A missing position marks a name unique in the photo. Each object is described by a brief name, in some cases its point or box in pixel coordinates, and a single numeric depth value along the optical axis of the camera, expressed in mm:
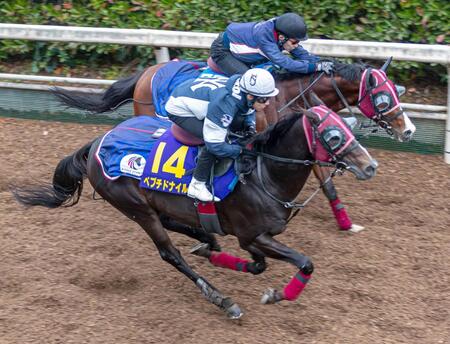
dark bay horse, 10266
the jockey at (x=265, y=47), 13750
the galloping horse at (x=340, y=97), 13406
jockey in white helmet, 10383
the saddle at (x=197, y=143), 11070
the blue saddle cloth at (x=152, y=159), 11367
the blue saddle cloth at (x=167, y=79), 14391
